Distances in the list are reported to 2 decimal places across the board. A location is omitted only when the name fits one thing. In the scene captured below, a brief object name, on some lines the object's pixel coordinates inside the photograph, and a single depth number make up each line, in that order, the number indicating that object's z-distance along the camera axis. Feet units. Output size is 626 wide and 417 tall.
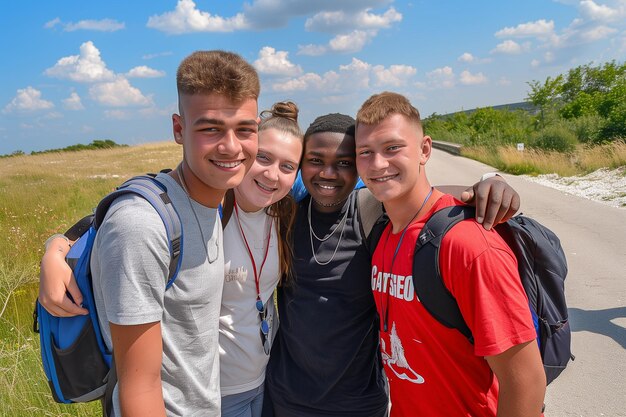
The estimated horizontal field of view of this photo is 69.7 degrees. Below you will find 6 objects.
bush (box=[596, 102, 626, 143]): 62.28
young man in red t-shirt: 5.11
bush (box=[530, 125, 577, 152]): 68.85
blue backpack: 4.97
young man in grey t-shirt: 4.64
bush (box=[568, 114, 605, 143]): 68.06
